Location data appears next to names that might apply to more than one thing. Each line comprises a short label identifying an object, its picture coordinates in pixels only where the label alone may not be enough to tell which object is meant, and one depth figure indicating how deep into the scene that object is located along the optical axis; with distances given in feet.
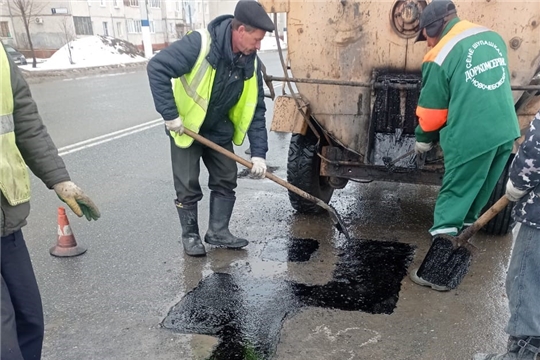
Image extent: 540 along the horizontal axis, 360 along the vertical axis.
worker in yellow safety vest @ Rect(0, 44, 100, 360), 6.13
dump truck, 11.09
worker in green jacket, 9.40
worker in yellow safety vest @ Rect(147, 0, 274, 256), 10.52
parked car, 59.85
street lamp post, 82.53
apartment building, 86.79
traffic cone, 12.19
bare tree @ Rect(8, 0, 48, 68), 65.36
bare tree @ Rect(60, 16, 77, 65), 72.16
